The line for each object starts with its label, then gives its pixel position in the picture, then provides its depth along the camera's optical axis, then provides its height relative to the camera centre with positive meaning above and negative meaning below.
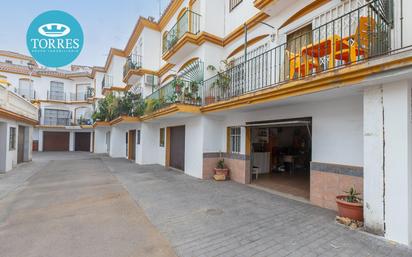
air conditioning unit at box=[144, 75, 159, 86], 14.17 +3.59
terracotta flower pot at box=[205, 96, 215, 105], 8.80 +1.40
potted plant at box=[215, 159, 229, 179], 8.58 -1.54
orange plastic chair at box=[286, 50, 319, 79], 4.95 +1.72
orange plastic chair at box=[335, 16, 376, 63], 4.03 +1.89
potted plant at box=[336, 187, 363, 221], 4.17 -1.48
